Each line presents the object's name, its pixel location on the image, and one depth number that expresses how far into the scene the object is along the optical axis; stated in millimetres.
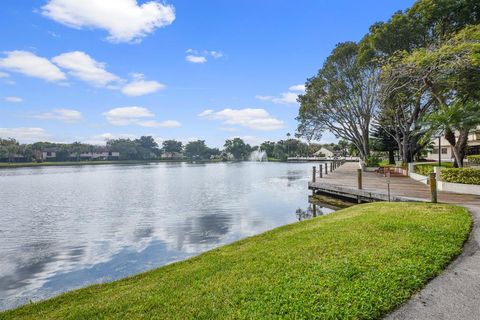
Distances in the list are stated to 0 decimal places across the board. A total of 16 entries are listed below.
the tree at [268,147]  118969
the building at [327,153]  105275
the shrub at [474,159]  25653
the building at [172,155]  137625
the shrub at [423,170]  18114
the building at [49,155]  94525
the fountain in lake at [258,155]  120531
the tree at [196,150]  130250
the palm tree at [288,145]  109544
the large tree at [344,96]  30422
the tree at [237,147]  126125
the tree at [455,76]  13109
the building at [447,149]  37375
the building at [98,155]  102062
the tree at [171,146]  133875
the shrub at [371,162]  32219
